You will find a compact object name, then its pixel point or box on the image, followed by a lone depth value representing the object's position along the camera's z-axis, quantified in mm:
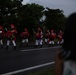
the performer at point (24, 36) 27572
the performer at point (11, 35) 22641
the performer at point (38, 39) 27241
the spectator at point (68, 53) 3096
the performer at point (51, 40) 28981
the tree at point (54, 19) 47381
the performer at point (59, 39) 34344
